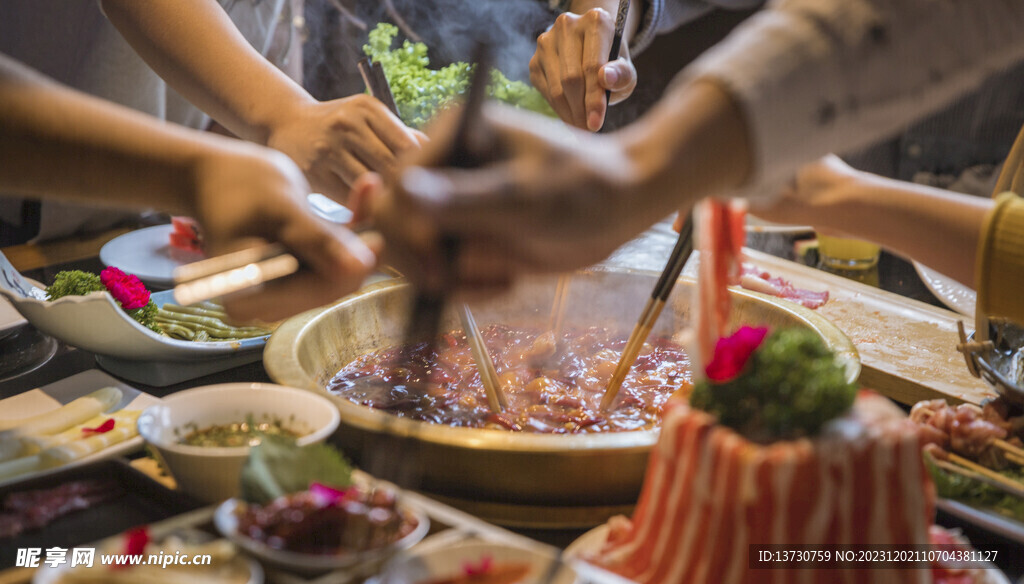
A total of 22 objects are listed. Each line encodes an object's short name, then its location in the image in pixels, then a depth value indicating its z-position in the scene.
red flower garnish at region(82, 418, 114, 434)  1.14
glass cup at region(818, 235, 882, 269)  1.98
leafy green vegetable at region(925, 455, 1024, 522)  1.08
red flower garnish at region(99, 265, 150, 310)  1.32
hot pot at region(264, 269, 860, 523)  1.05
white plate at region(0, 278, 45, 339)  1.34
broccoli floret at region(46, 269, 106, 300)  1.33
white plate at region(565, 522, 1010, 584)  0.95
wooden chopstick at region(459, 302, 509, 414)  1.21
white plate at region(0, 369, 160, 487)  1.19
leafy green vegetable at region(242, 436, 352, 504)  0.99
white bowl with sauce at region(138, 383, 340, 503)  1.04
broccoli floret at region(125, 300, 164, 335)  1.33
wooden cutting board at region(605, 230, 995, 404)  1.31
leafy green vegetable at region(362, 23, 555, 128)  2.13
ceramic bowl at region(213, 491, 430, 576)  0.95
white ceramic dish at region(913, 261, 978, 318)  1.67
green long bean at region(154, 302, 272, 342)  1.40
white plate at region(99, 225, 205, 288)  1.75
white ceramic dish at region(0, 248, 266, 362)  1.23
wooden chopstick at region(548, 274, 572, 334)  1.39
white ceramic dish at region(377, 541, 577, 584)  0.95
